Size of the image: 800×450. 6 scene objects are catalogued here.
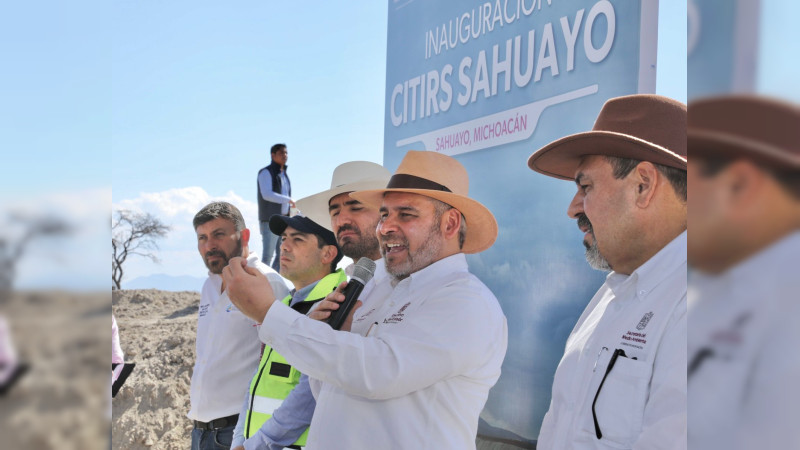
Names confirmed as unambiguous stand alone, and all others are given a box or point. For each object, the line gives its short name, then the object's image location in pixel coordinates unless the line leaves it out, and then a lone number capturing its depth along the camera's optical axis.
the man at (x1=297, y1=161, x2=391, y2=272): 3.66
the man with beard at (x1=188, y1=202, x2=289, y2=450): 3.74
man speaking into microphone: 2.06
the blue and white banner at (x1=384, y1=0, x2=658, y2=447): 2.88
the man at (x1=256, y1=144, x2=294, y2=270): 6.60
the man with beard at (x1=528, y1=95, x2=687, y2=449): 1.62
